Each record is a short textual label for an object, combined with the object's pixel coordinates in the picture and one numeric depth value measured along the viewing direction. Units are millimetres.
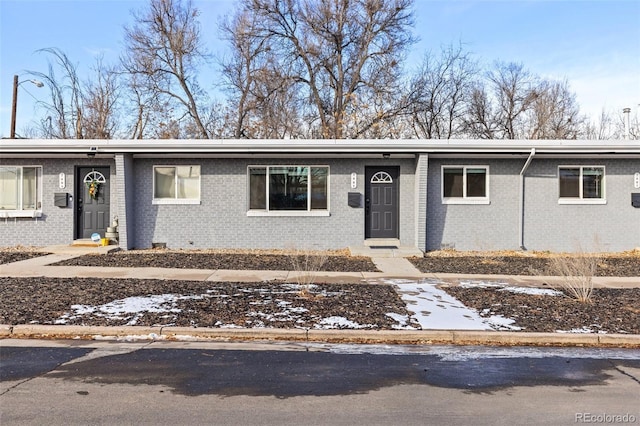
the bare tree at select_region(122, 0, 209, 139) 33406
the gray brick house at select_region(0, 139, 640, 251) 15570
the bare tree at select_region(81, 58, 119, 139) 32469
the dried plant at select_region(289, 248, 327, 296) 9086
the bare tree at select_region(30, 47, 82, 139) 32562
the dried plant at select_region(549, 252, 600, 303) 8430
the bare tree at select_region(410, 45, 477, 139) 33031
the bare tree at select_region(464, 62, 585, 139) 34375
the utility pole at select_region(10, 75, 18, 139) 27152
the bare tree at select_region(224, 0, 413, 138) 32625
